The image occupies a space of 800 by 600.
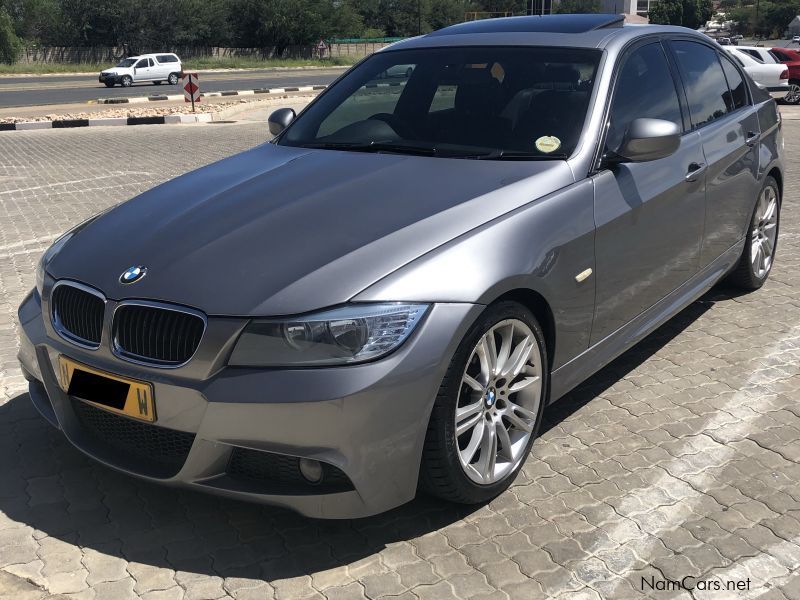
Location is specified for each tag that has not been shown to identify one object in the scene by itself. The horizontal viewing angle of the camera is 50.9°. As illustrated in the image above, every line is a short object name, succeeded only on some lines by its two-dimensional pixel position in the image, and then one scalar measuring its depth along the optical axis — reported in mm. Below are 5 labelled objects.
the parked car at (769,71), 20828
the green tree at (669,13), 114625
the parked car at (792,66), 21703
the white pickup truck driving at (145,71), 38094
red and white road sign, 21109
